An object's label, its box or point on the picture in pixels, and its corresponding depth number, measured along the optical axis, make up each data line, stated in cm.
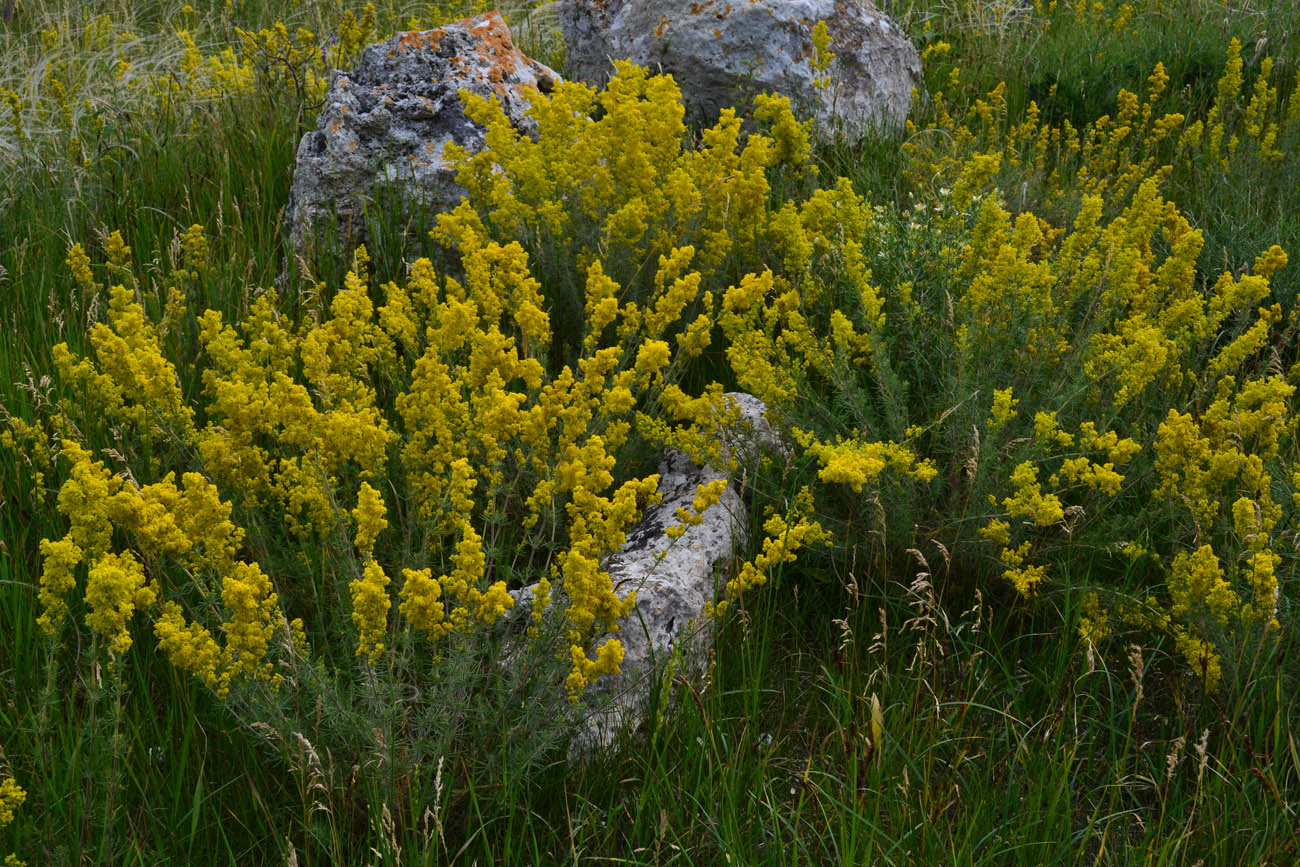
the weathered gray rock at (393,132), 429
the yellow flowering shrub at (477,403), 199
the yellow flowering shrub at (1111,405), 243
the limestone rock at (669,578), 229
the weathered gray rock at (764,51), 540
